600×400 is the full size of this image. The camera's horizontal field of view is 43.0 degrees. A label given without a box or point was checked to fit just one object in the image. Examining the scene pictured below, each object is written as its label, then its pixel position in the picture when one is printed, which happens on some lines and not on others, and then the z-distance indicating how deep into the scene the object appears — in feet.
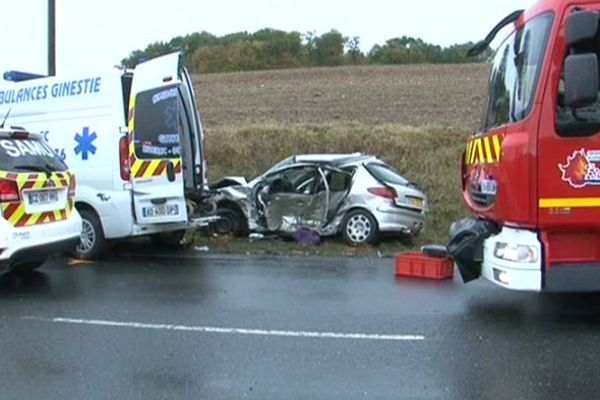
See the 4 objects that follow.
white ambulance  33.06
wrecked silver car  39.34
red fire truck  19.72
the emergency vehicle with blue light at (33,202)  25.85
